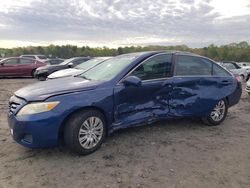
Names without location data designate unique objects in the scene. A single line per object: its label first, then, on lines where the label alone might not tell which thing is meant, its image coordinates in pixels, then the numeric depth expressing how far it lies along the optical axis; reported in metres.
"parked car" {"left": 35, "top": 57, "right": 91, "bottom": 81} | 9.45
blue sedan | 2.60
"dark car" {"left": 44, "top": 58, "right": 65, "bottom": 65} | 17.19
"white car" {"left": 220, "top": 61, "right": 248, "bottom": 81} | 12.65
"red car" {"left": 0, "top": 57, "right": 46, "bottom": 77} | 11.32
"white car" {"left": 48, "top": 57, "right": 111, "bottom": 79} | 7.21
